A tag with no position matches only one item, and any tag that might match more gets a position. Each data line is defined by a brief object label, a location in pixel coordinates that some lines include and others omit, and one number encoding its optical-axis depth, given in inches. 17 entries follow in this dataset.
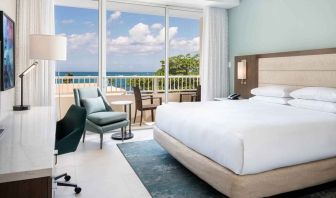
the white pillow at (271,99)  148.6
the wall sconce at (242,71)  200.7
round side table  182.0
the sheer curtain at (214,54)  221.9
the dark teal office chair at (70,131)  93.3
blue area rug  99.7
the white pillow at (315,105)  118.3
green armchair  159.0
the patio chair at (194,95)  257.6
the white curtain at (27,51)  160.4
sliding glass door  201.9
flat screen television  101.8
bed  82.8
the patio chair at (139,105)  222.3
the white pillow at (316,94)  121.1
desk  47.4
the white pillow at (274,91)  150.1
